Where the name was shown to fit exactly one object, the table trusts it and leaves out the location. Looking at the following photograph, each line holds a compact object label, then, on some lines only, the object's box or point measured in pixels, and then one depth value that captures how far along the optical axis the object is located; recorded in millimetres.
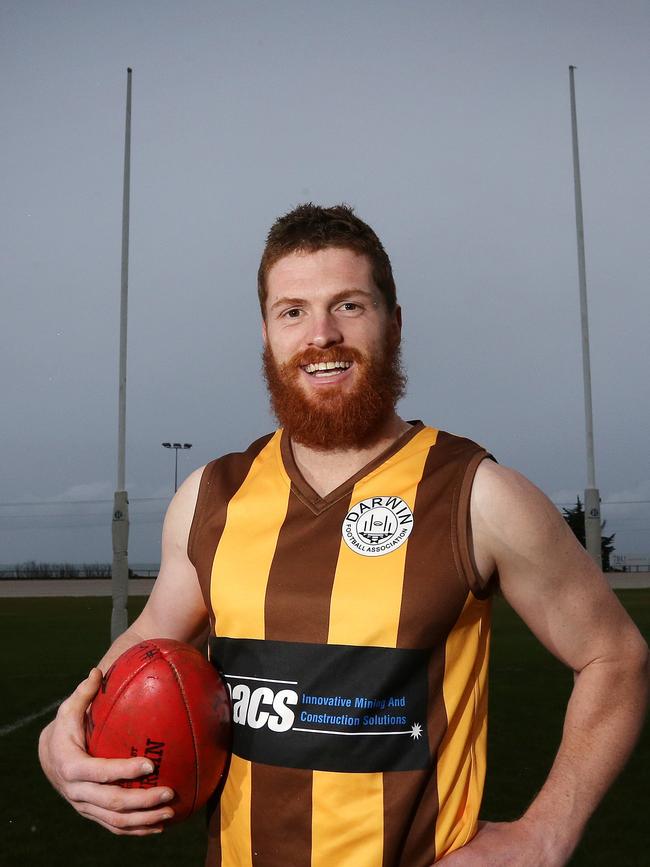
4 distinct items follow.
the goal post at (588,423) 12859
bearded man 1497
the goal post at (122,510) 11719
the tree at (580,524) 31438
